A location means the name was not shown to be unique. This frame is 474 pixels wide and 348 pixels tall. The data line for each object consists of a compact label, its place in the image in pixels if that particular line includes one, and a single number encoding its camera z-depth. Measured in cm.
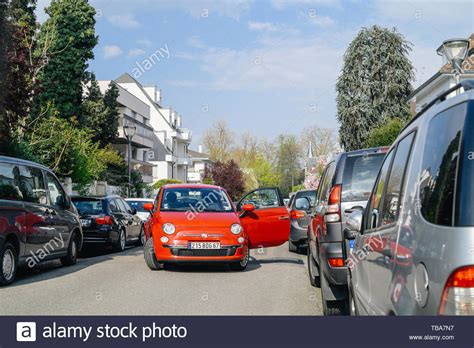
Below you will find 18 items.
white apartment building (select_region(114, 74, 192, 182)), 9269
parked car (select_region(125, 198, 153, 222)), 2475
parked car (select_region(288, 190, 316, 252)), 1650
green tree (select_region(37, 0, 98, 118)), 4141
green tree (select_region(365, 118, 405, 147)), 3369
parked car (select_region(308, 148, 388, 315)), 736
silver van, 266
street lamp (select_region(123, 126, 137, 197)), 3706
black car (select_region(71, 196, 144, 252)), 1697
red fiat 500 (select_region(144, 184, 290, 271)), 1159
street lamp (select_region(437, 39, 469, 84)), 1246
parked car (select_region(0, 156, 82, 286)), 1014
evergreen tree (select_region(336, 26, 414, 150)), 4922
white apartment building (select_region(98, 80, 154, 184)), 6781
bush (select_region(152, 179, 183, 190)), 7315
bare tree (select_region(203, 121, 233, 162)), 10769
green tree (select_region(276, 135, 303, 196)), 11456
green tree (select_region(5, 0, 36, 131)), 2120
